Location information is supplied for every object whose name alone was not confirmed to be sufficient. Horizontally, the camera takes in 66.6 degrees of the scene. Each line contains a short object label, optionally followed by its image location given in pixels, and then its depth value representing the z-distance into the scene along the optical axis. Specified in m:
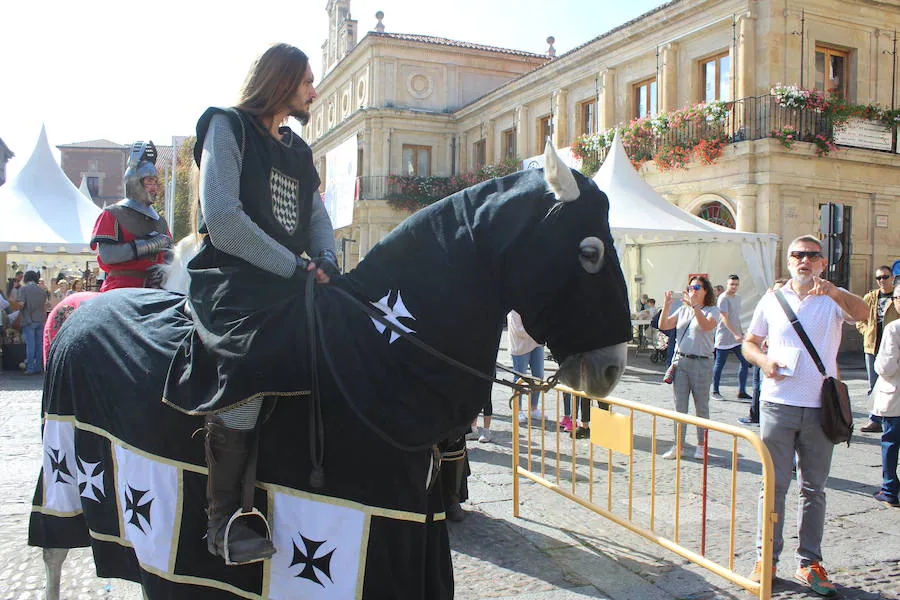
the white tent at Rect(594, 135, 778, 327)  13.84
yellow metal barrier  3.48
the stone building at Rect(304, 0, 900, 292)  18.20
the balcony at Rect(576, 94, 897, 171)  17.91
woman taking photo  6.99
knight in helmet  3.79
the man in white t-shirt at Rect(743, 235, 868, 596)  3.96
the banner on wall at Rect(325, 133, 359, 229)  23.28
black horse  2.16
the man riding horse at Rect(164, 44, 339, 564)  2.20
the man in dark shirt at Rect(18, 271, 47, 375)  13.11
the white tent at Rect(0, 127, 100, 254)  13.99
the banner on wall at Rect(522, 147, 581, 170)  23.45
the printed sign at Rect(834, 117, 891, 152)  18.64
